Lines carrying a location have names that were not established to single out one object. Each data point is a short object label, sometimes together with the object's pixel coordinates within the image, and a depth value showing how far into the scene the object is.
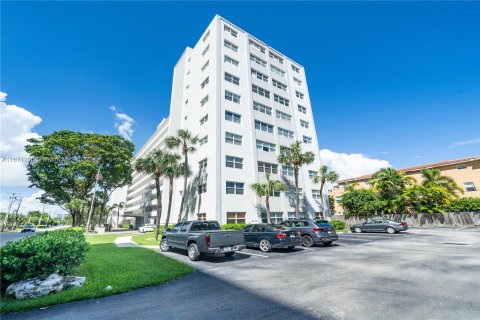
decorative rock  5.58
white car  37.04
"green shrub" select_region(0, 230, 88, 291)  5.69
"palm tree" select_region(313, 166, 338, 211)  31.95
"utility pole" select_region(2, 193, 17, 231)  57.08
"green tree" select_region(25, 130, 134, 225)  36.47
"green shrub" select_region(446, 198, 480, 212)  30.55
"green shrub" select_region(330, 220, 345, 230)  29.18
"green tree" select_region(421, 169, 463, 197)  34.22
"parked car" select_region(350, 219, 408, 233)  23.33
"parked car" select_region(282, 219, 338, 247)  14.50
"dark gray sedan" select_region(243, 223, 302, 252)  12.39
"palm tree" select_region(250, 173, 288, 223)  24.85
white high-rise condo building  25.41
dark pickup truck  9.97
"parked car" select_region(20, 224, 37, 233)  43.59
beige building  34.59
